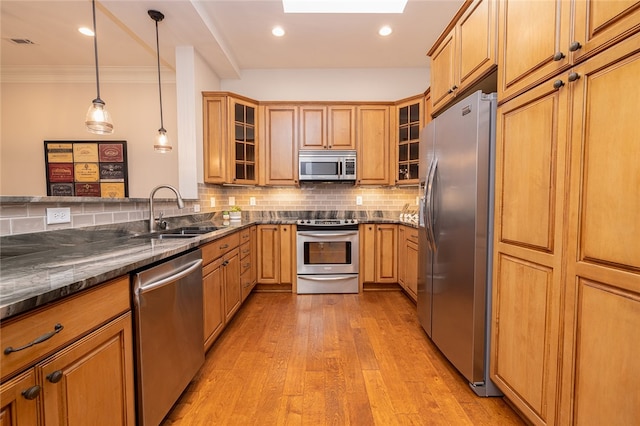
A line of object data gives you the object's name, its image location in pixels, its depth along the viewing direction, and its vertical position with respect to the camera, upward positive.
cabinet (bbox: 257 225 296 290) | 3.39 -0.64
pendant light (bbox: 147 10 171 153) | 2.60 +0.58
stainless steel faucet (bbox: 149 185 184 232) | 1.88 -0.14
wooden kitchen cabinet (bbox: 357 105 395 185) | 3.56 +0.76
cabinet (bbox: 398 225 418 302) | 2.85 -0.65
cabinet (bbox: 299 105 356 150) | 3.57 +1.01
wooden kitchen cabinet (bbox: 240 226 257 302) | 2.81 -0.66
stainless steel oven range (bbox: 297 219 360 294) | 3.33 -0.70
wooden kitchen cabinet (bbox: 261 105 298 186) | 3.57 +0.78
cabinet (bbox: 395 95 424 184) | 3.35 +0.85
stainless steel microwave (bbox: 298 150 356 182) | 3.53 +0.49
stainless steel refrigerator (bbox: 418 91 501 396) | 1.51 -0.18
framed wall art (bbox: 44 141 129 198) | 3.79 +0.51
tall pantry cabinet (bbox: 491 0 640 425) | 0.87 -0.05
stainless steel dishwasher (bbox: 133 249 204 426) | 1.13 -0.64
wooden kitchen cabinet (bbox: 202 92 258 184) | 3.21 +0.82
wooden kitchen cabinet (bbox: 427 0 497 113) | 1.53 +1.01
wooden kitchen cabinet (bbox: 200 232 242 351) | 1.89 -0.67
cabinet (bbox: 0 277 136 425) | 0.66 -0.49
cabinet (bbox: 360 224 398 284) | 3.40 -0.67
